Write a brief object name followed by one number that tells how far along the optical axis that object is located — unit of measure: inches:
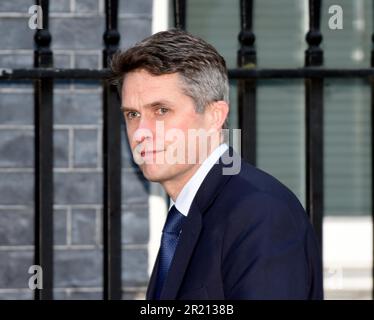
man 185.2
